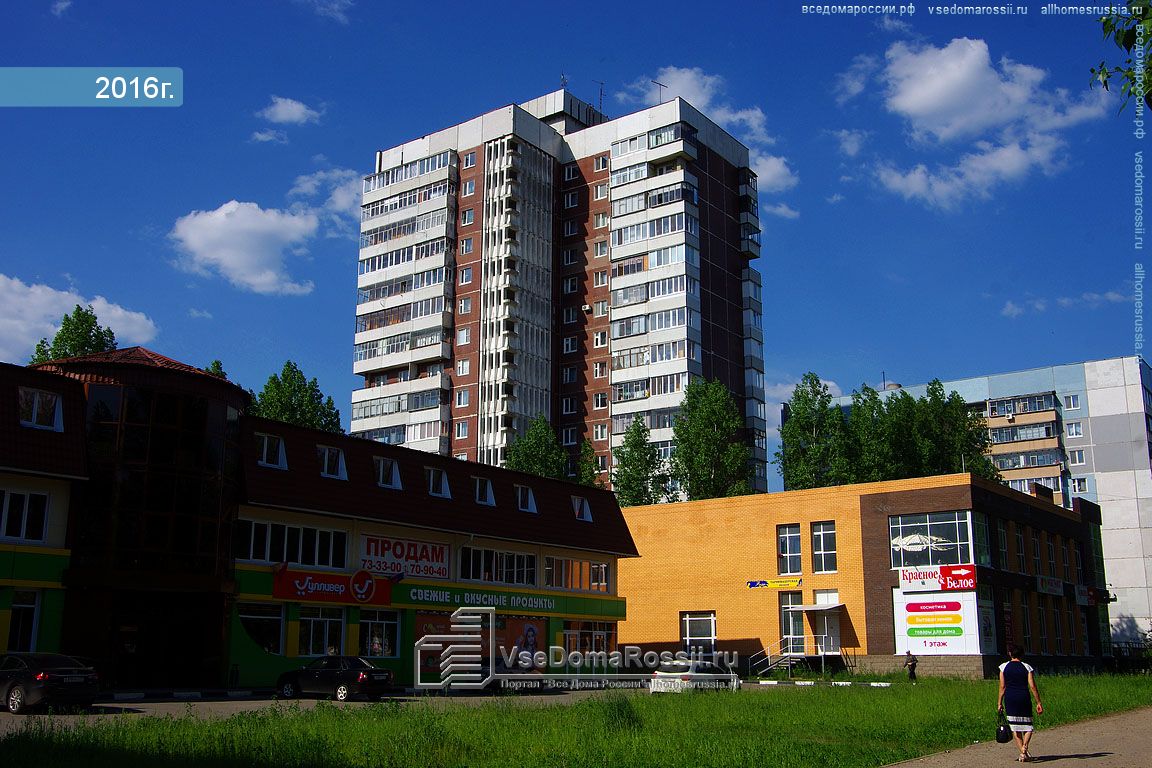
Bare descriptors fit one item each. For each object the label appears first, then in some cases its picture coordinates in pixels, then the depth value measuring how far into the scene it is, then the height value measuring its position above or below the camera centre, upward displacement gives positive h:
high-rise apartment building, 87.31 +27.66
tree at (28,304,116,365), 53.50 +13.35
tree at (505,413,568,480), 75.94 +10.60
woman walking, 16.17 -1.48
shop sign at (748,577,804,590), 55.47 +0.96
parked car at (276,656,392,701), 30.30 -2.30
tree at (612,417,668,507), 73.50 +8.88
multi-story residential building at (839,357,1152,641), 94.88 +15.04
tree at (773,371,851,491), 68.00 +10.55
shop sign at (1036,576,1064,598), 57.69 +0.94
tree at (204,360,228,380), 58.71 +13.06
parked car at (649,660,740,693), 33.94 -2.59
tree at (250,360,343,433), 66.31 +12.58
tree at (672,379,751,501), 71.00 +10.09
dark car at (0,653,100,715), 23.17 -1.80
